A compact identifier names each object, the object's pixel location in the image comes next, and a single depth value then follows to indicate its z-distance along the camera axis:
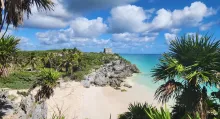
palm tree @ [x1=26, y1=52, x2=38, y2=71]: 33.36
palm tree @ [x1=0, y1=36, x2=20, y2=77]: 6.70
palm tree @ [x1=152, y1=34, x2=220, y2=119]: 5.75
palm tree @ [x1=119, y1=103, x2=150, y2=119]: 9.72
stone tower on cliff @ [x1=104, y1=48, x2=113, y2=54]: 72.76
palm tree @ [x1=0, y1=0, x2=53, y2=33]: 5.53
